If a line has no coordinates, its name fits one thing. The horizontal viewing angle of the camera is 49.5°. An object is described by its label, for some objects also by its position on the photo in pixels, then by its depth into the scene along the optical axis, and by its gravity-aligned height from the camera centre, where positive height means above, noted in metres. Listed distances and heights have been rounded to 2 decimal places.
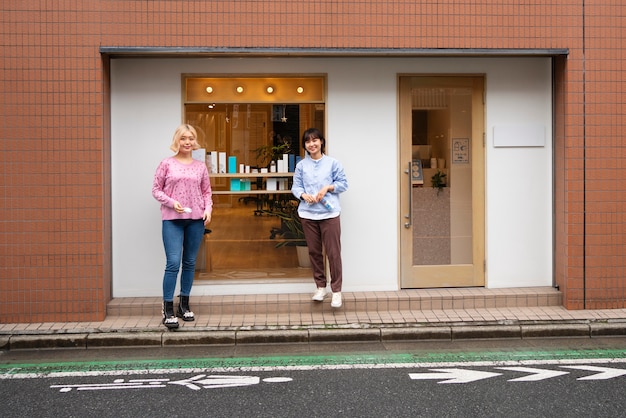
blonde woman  7.00 -0.26
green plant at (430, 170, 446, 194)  8.20 +0.05
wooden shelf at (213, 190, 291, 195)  8.02 -0.08
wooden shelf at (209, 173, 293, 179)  8.04 +0.12
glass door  8.08 +0.04
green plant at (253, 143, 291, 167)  8.07 +0.39
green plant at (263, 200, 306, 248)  8.14 -0.49
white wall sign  8.05 +0.57
